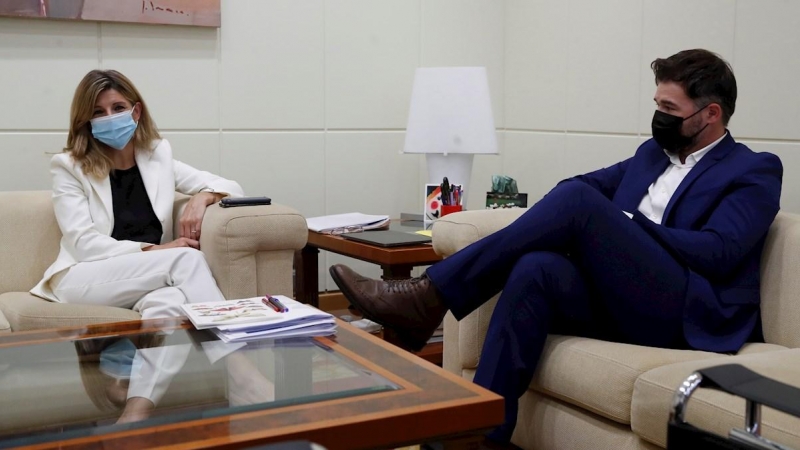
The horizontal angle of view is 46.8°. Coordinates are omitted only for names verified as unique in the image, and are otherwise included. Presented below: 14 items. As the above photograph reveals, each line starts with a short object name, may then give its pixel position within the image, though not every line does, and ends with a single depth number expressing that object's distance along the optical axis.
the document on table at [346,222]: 3.96
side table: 3.47
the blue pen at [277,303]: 2.39
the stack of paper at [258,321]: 2.25
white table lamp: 4.23
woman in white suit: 3.17
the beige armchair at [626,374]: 2.23
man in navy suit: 2.66
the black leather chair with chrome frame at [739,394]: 1.46
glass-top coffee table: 1.66
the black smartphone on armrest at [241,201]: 3.43
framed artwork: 3.83
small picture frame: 4.07
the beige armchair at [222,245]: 3.26
